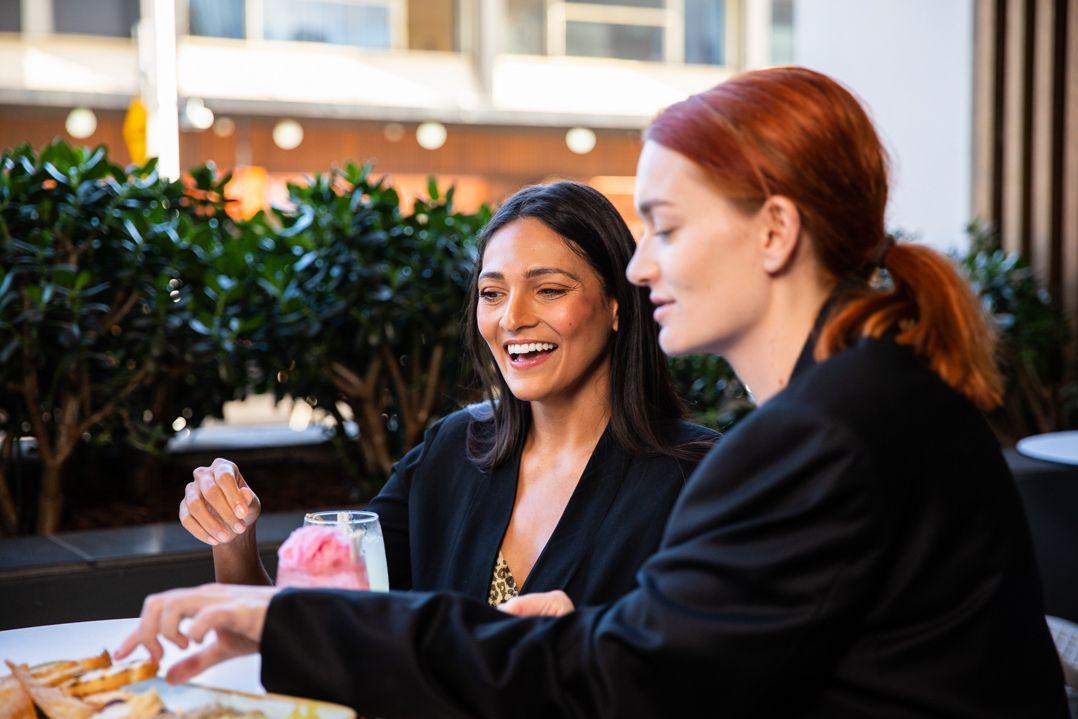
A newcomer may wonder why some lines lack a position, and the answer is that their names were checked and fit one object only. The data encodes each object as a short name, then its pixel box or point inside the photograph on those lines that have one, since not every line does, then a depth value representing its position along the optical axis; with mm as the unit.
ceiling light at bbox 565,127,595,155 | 16906
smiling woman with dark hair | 1996
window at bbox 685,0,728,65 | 18203
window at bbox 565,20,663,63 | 17375
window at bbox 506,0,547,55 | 16938
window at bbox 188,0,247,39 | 15422
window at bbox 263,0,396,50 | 15906
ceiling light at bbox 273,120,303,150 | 15359
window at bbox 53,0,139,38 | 14781
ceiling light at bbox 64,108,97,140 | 14617
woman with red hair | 1092
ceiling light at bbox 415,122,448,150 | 16016
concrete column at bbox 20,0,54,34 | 14523
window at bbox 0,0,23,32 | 14422
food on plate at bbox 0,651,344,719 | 1255
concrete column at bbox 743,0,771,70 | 18438
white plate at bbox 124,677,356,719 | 1240
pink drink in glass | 1363
